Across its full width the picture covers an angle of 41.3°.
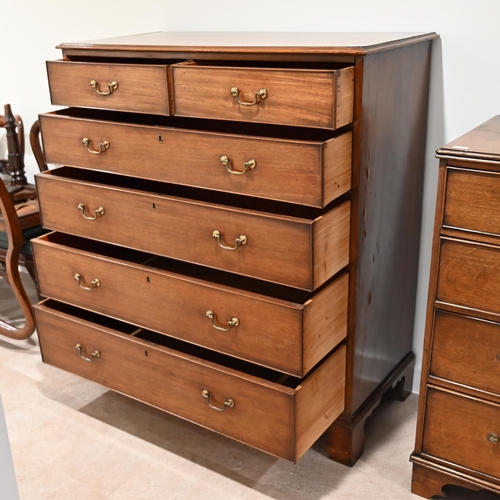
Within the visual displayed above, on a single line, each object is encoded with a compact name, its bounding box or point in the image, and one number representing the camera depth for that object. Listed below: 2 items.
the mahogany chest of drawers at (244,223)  1.38
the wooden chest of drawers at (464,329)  1.30
